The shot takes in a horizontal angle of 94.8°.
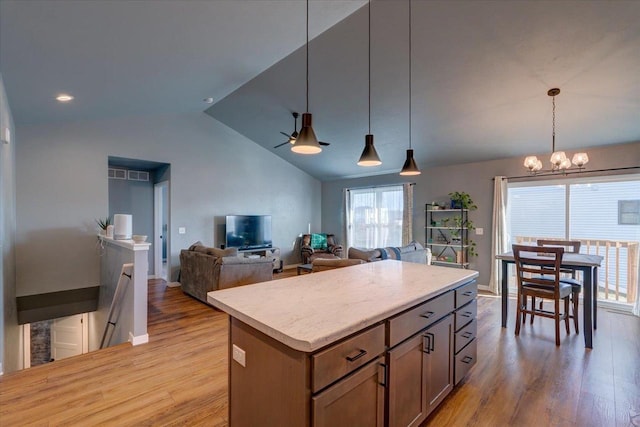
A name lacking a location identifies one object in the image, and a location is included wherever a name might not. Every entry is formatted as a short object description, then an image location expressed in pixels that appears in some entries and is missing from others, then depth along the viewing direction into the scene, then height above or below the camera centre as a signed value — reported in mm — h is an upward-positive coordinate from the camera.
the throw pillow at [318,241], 7805 -774
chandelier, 3408 +624
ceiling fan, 5347 +1753
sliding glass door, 4414 -114
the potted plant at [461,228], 5809 -343
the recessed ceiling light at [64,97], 3462 +1381
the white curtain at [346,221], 7973 -241
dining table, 3135 -719
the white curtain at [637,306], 4176 -1341
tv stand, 6702 -968
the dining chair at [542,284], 3209 -827
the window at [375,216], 7121 -105
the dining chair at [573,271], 3549 -709
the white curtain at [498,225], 5387 -238
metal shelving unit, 5883 -494
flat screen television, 6488 -450
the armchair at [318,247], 7387 -910
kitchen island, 1191 -663
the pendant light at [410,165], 2797 +447
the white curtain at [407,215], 6641 -65
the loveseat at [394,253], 4274 -648
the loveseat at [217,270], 4328 -905
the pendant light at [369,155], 2426 +472
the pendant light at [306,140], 2045 +505
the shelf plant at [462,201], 5793 +220
